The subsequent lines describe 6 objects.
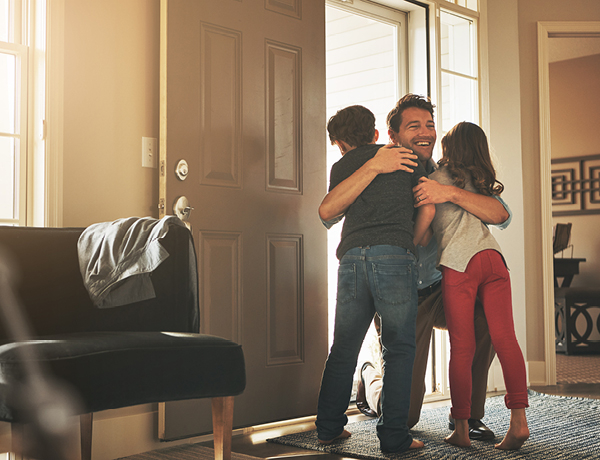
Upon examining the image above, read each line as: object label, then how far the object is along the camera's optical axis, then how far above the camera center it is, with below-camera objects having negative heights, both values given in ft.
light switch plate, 8.48 +1.45
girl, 7.77 -0.36
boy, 7.57 -0.32
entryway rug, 7.61 -2.45
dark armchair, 4.95 -0.73
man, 7.97 +0.51
